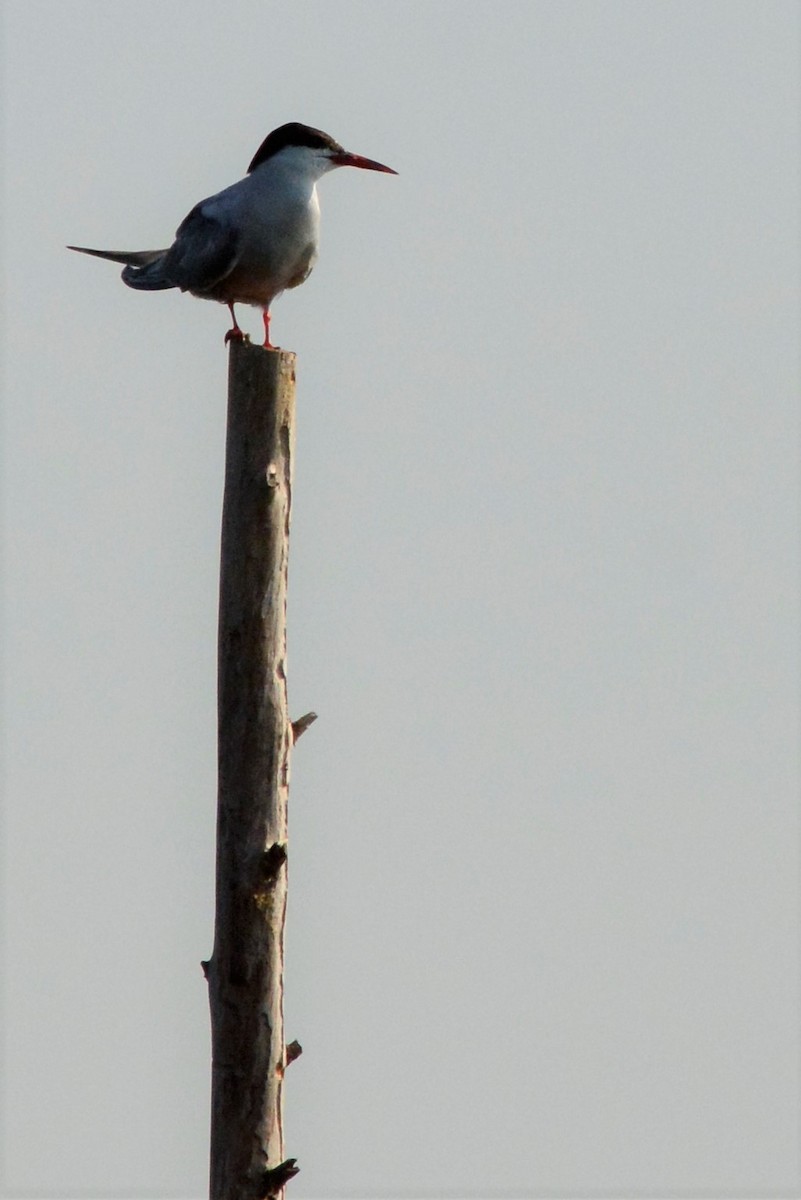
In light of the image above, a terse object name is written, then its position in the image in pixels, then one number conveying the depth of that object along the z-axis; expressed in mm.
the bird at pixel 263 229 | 20094
